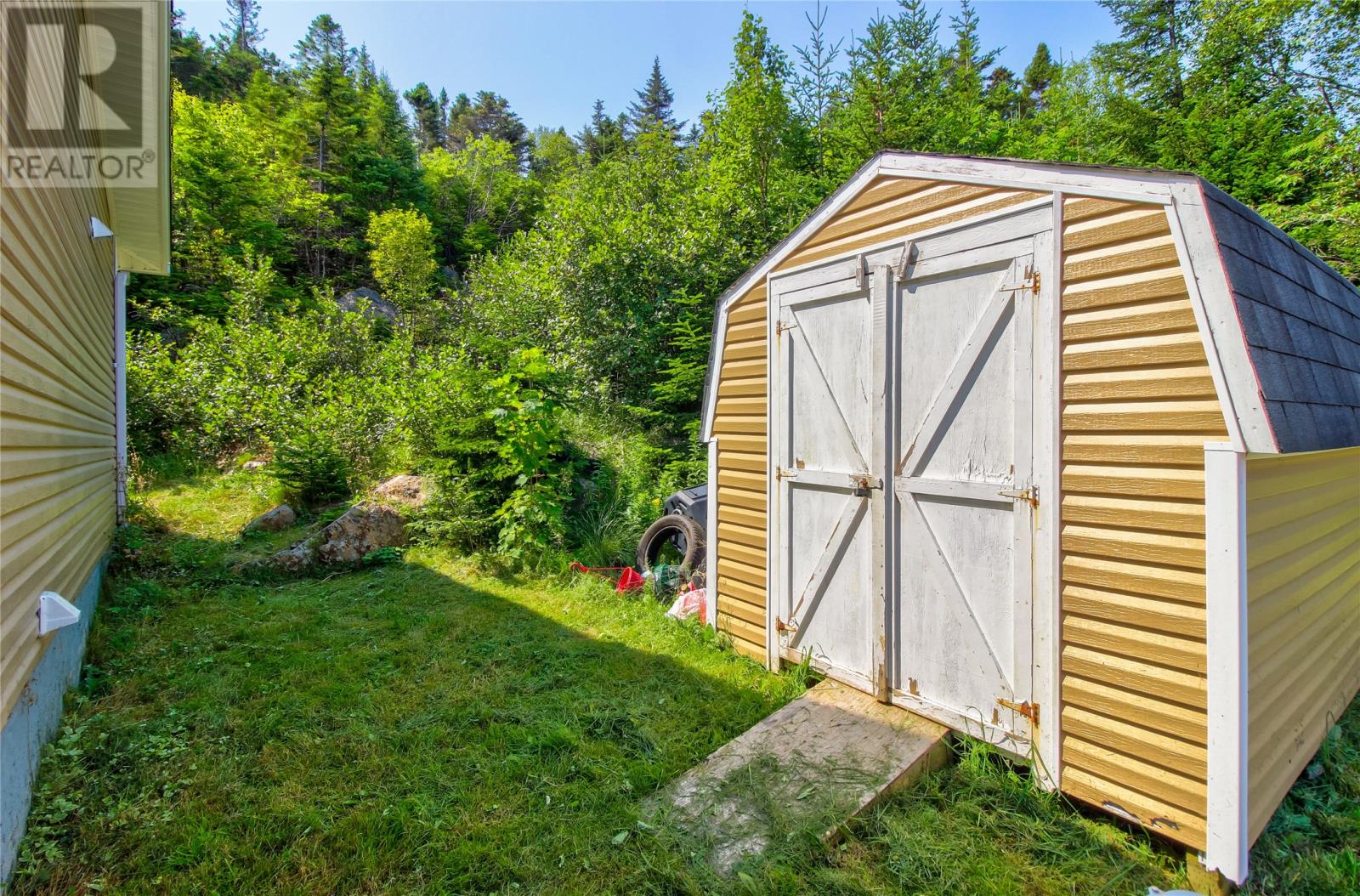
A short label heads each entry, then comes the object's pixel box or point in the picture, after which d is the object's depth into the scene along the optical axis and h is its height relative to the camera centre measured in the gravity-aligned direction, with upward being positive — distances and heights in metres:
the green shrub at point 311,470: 7.39 -0.43
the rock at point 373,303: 17.95 +4.49
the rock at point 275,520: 6.65 -0.98
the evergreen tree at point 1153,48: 12.95 +9.84
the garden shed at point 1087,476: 2.06 -0.17
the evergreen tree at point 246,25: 37.56 +28.39
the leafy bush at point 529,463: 6.19 -0.28
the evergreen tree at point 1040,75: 23.62 +15.71
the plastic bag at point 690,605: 4.72 -1.39
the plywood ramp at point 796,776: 2.33 -1.55
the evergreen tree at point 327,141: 21.59 +12.27
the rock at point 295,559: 5.77 -1.24
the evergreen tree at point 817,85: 11.09 +7.02
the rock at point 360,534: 6.10 -1.06
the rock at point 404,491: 6.95 -0.66
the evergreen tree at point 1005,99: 15.88 +10.05
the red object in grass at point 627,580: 5.52 -1.39
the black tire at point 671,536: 5.39 -1.02
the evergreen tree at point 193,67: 22.85 +15.44
